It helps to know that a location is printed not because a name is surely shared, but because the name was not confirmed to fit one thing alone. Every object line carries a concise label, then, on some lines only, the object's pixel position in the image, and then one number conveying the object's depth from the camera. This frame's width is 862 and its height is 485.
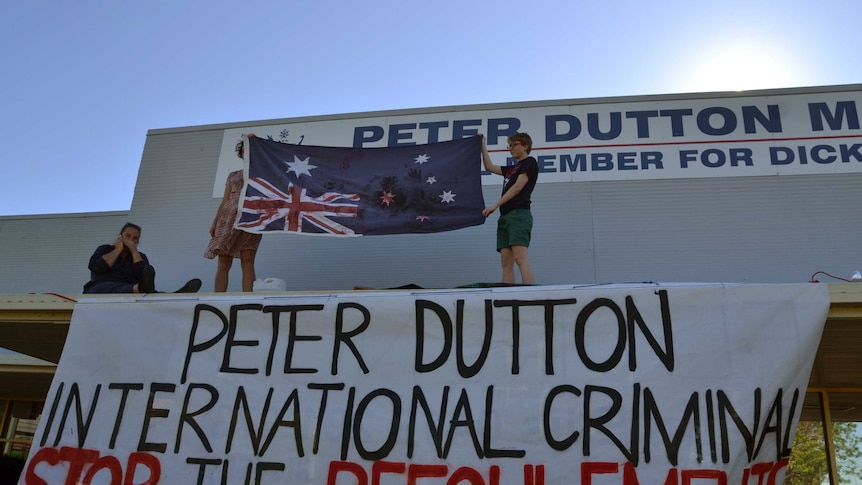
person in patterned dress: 6.64
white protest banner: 4.25
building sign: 7.17
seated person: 6.03
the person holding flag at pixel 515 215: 5.97
